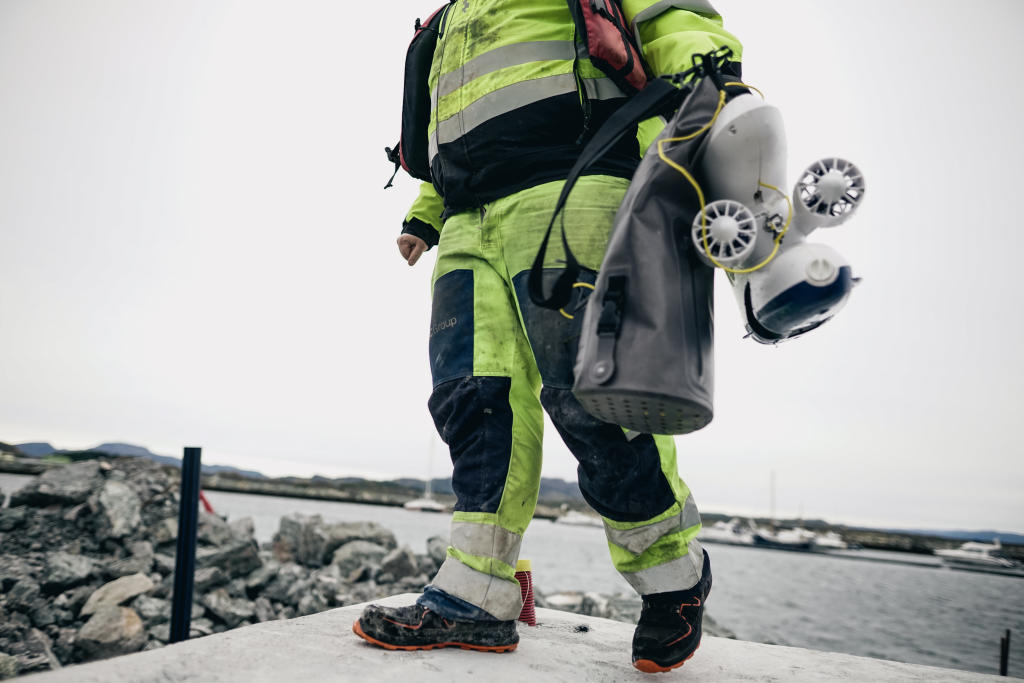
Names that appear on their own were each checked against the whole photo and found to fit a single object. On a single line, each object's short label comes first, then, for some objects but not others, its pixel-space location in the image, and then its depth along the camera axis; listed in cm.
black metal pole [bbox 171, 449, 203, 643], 302
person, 153
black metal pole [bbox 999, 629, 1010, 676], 402
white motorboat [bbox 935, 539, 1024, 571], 5681
